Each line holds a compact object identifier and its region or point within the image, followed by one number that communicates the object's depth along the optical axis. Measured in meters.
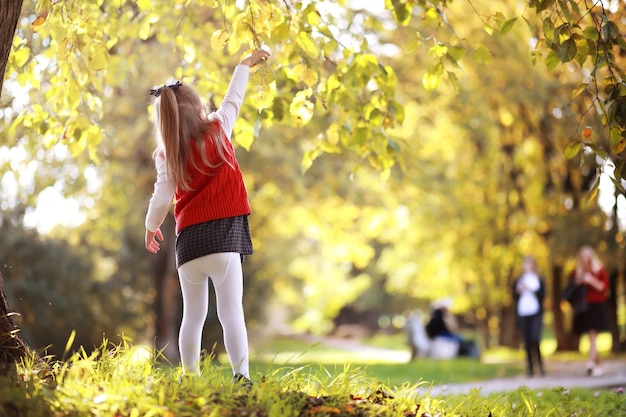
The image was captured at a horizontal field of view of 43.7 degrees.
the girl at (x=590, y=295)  11.85
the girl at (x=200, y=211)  4.44
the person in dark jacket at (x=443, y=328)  17.42
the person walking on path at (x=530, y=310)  11.69
